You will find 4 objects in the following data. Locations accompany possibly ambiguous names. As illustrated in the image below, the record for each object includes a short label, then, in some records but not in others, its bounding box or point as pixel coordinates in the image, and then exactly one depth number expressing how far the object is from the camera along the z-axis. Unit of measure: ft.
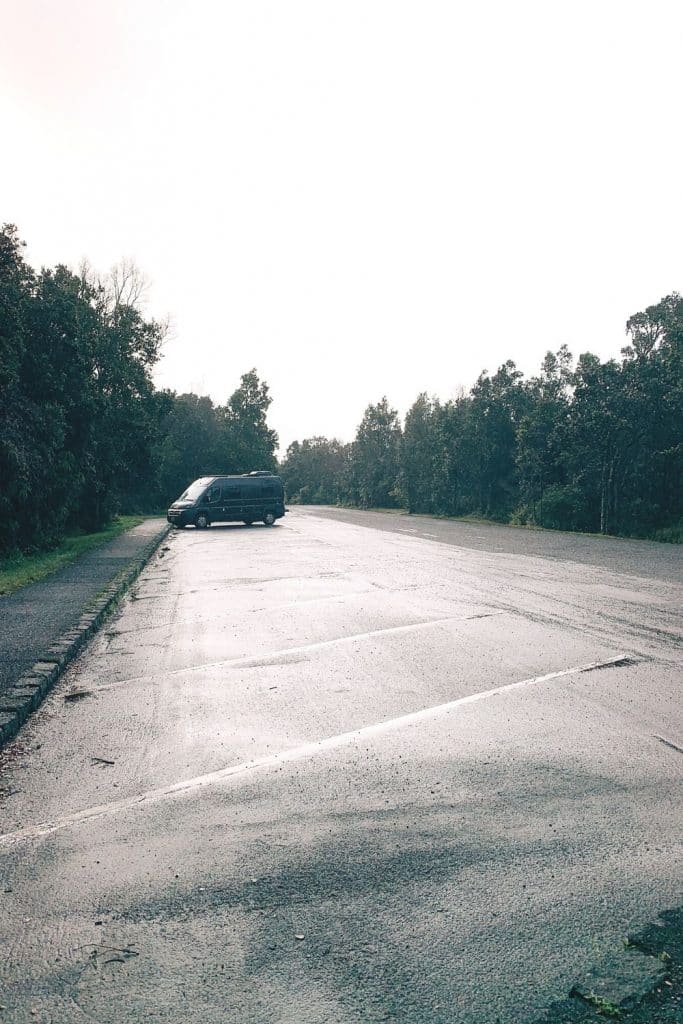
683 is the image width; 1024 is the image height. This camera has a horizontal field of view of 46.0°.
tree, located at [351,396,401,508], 321.73
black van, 115.65
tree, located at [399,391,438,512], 231.09
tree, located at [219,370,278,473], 271.08
